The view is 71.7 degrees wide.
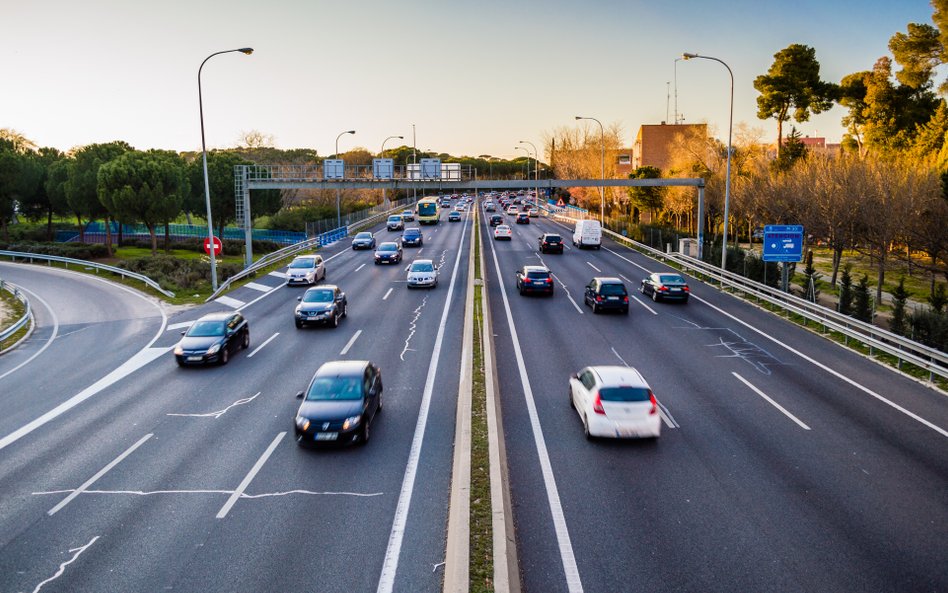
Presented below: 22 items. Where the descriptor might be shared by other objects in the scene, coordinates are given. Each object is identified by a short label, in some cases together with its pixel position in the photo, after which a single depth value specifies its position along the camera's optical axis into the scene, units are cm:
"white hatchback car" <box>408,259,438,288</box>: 3438
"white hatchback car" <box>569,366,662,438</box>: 1364
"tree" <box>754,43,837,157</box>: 6075
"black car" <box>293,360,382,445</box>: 1355
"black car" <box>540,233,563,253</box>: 4931
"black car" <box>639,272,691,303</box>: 3003
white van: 5241
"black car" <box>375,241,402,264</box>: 4369
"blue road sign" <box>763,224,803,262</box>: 3072
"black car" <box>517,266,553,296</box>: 3186
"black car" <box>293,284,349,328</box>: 2545
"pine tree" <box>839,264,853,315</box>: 2636
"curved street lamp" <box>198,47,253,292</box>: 2939
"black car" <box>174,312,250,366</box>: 2030
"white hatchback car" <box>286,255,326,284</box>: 3612
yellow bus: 7325
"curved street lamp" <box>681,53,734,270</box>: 3553
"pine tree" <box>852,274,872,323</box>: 2559
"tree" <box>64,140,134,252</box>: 5359
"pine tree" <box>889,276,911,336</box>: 2312
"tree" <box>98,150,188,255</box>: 4953
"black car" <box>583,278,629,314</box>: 2748
